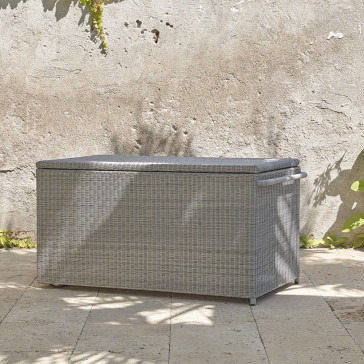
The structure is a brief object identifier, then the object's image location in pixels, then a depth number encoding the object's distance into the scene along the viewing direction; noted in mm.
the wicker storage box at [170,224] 3834
